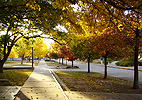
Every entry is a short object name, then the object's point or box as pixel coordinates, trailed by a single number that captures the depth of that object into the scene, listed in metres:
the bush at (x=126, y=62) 29.58
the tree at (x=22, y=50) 33.06
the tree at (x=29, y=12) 5.43
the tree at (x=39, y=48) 36.75
